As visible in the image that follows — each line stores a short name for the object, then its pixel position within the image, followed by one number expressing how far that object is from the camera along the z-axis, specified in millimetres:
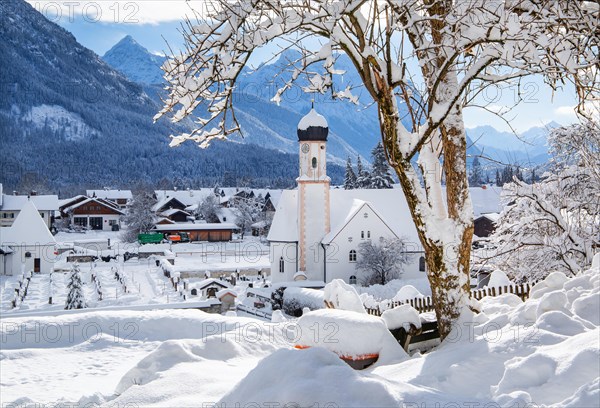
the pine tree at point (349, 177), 70000
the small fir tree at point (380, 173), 59094
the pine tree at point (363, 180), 60812
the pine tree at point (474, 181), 106188
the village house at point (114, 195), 98156
